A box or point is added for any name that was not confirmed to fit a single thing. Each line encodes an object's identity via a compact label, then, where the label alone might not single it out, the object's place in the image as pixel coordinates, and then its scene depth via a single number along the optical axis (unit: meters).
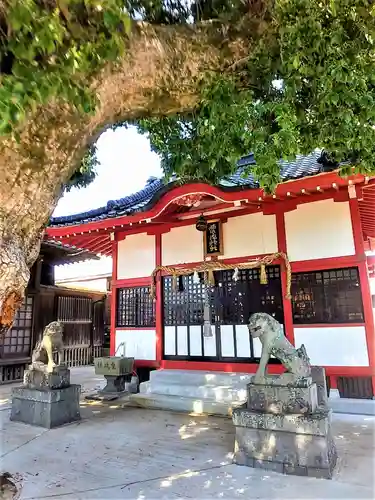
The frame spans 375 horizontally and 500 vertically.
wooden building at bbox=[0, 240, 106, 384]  10.63
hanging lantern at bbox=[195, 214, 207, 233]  7.38
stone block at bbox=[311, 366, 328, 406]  4.80
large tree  2.26
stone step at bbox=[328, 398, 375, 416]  5.62
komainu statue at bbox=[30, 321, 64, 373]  5.82
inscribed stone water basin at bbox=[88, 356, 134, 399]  7.67
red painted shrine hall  6.09
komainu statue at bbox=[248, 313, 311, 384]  4.03
